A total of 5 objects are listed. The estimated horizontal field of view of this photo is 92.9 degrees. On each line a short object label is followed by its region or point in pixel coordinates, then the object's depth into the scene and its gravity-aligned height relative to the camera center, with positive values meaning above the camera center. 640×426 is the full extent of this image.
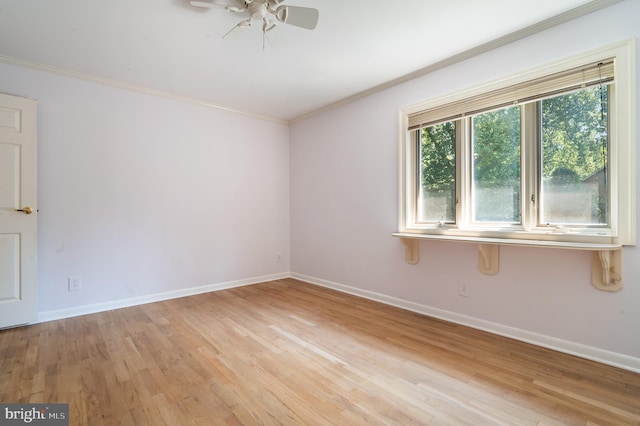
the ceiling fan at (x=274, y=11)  1.97 +1.35
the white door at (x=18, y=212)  2.74 +0.02
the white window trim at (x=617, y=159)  2.00 +0.38
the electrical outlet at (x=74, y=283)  3.12 -0.71
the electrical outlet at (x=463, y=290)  2.83 -0.71
